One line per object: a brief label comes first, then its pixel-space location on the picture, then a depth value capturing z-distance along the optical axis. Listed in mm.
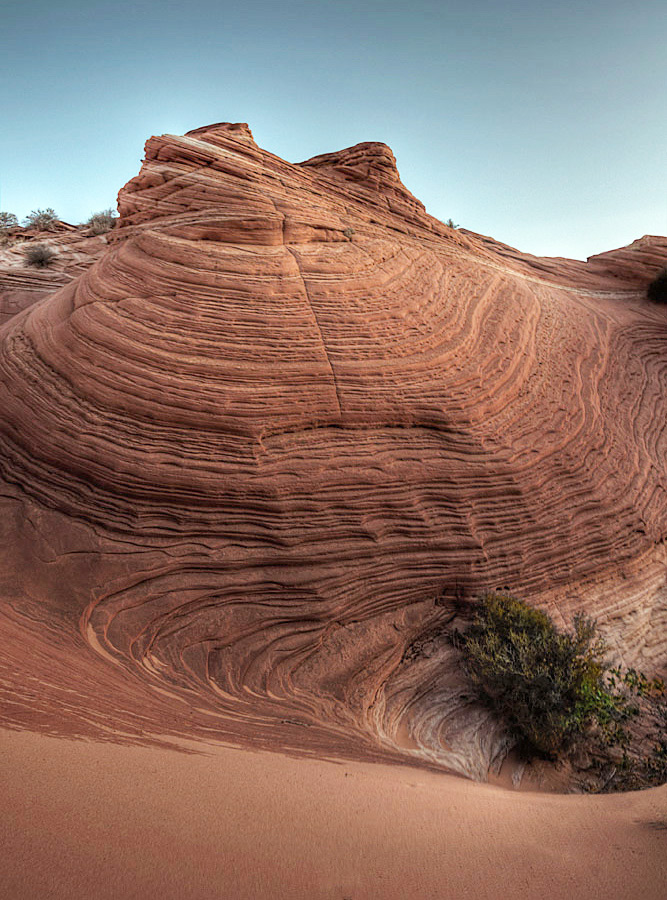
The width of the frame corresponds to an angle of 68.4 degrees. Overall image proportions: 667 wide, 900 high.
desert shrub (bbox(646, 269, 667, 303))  17734
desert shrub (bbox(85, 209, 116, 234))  23025
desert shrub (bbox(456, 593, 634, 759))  6762
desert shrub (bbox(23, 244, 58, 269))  18578
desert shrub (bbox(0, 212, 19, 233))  26141
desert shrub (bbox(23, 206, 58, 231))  24109
